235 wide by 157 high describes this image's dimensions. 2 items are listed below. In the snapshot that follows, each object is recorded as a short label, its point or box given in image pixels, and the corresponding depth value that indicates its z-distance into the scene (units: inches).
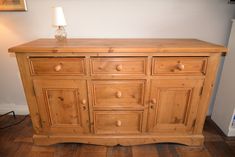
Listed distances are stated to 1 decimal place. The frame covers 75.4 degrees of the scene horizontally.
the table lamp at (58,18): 54.4
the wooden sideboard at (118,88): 46.2
